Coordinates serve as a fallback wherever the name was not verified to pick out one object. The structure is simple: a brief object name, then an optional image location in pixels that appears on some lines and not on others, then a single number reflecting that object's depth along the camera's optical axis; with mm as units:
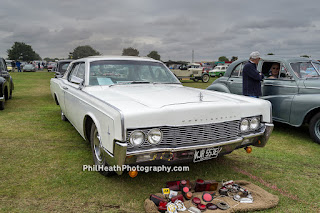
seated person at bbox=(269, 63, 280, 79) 5605
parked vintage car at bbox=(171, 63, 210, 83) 21938
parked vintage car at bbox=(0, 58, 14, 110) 7496
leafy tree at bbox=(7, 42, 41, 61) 96062
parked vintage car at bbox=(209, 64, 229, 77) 31797
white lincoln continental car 2443
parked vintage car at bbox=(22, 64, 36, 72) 36844
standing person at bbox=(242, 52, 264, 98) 5141
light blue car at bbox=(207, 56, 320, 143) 4832
